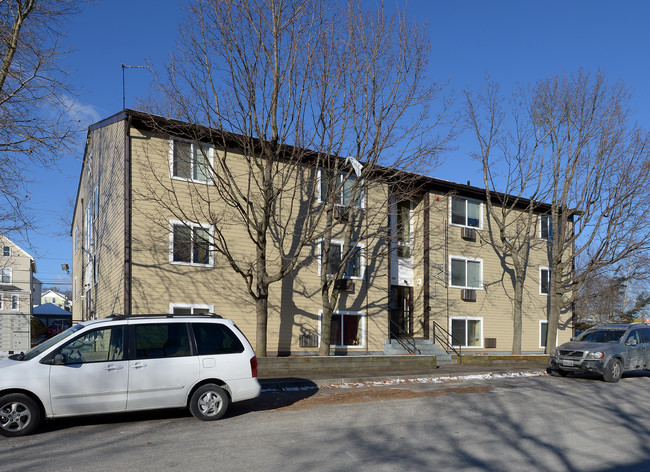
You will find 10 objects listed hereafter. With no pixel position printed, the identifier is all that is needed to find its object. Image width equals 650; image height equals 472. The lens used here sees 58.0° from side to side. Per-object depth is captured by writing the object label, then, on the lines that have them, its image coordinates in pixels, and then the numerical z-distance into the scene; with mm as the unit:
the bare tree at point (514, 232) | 25391
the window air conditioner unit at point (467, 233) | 25989
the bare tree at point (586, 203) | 24781
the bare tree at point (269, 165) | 16641
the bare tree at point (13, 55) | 13703
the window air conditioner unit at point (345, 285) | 21438
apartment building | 17953
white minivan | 8367
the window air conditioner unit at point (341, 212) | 18328
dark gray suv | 15953
